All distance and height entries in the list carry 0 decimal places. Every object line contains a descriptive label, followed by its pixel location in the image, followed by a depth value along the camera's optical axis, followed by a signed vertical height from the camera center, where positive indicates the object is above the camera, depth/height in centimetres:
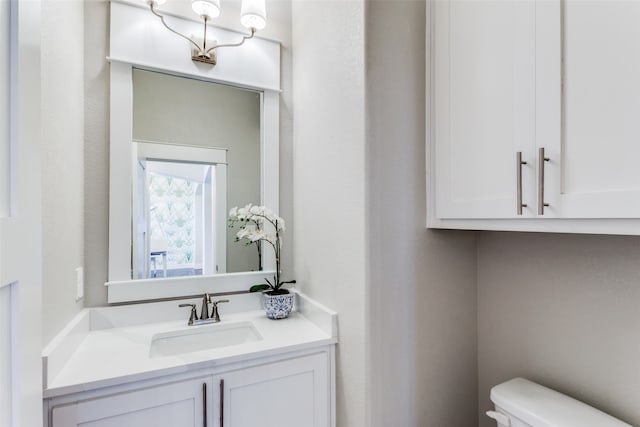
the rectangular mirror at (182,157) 141 +27
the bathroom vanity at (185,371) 95 -54
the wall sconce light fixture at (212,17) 145 +92
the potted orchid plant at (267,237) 150 -13
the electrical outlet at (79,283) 124 -29
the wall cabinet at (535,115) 68 +26
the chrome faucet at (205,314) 141 -47
